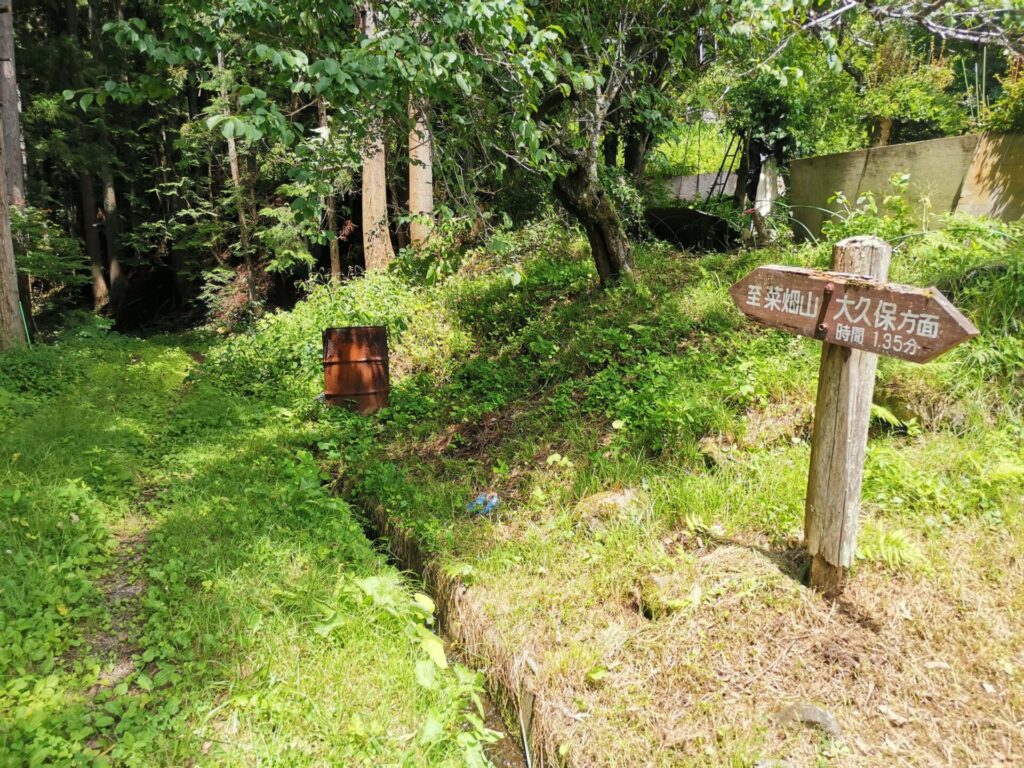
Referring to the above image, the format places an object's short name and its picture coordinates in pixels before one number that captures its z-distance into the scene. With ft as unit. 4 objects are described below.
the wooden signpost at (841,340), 7.91
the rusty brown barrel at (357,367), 20.72
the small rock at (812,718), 8.13
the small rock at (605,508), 12.67
